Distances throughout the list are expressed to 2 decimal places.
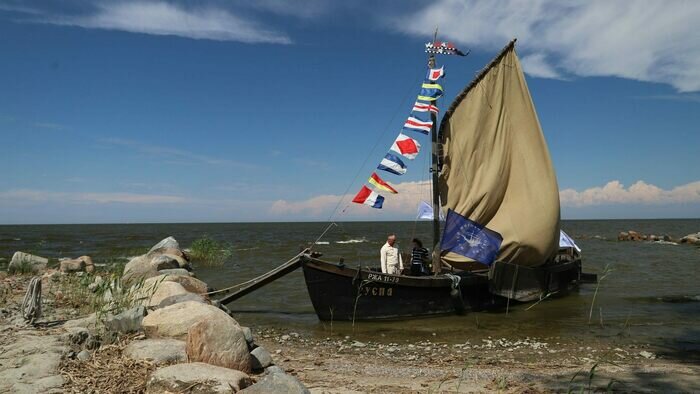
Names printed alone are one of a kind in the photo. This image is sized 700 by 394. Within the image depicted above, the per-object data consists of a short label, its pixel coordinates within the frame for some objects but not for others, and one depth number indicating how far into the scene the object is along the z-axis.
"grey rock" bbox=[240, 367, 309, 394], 5.00
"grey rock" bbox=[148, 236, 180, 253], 22.74
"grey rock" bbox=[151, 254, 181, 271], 16.08
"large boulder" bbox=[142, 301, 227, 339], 6.70
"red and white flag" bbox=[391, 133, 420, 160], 13.97
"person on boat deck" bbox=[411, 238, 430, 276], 13.78
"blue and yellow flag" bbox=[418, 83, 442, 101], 15.00
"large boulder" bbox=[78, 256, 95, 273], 18.77
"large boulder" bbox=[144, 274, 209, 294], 11.83
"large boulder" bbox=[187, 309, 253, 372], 5.84
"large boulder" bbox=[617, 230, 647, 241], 53.97
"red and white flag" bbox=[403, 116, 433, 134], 14.51
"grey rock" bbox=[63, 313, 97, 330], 7.16
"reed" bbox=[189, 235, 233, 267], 27.78
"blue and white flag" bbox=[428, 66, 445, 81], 15.33
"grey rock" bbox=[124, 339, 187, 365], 5.81
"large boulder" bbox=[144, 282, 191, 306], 9.54
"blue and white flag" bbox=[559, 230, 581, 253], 20.47
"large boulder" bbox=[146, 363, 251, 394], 4.98
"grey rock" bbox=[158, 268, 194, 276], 14.16
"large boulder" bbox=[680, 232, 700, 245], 47.33
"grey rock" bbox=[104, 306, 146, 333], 6.73
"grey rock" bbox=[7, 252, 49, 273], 16.72
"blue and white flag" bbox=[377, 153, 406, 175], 13.74
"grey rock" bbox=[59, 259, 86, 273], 18.11
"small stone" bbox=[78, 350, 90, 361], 5.78
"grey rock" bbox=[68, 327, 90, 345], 6.19
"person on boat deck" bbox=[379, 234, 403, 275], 13.13
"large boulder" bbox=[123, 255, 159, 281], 14.66
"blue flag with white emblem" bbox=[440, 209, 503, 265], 14.30
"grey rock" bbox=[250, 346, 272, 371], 6.61
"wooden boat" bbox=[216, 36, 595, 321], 13.84
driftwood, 7.51
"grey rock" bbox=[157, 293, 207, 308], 8.94
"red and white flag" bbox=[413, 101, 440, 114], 14.83
